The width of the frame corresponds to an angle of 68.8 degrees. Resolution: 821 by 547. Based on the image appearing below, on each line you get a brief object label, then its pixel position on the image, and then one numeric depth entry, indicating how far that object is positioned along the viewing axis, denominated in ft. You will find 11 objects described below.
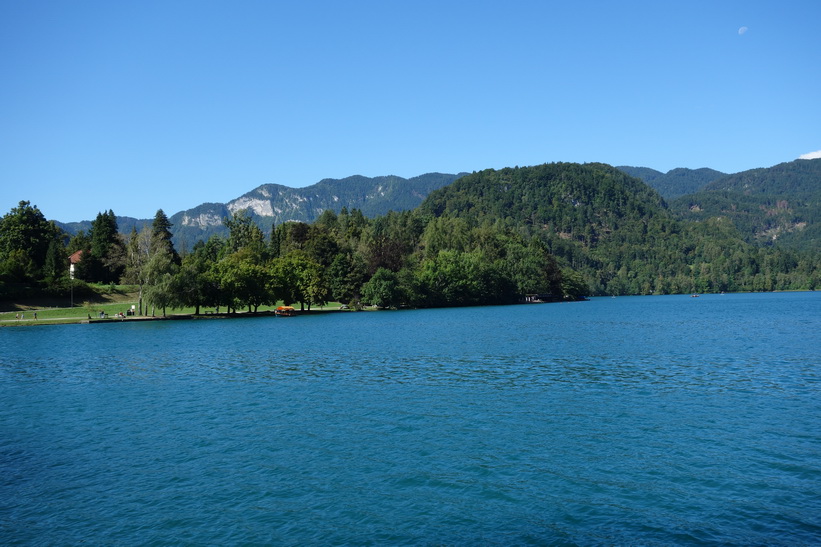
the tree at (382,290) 501.15
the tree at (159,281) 367.45
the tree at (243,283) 418.72
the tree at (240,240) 621.31
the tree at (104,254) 473.26
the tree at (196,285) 382.22
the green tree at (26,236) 453.90
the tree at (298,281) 465.06
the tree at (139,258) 399.65
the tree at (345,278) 513.45
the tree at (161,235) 438.16
